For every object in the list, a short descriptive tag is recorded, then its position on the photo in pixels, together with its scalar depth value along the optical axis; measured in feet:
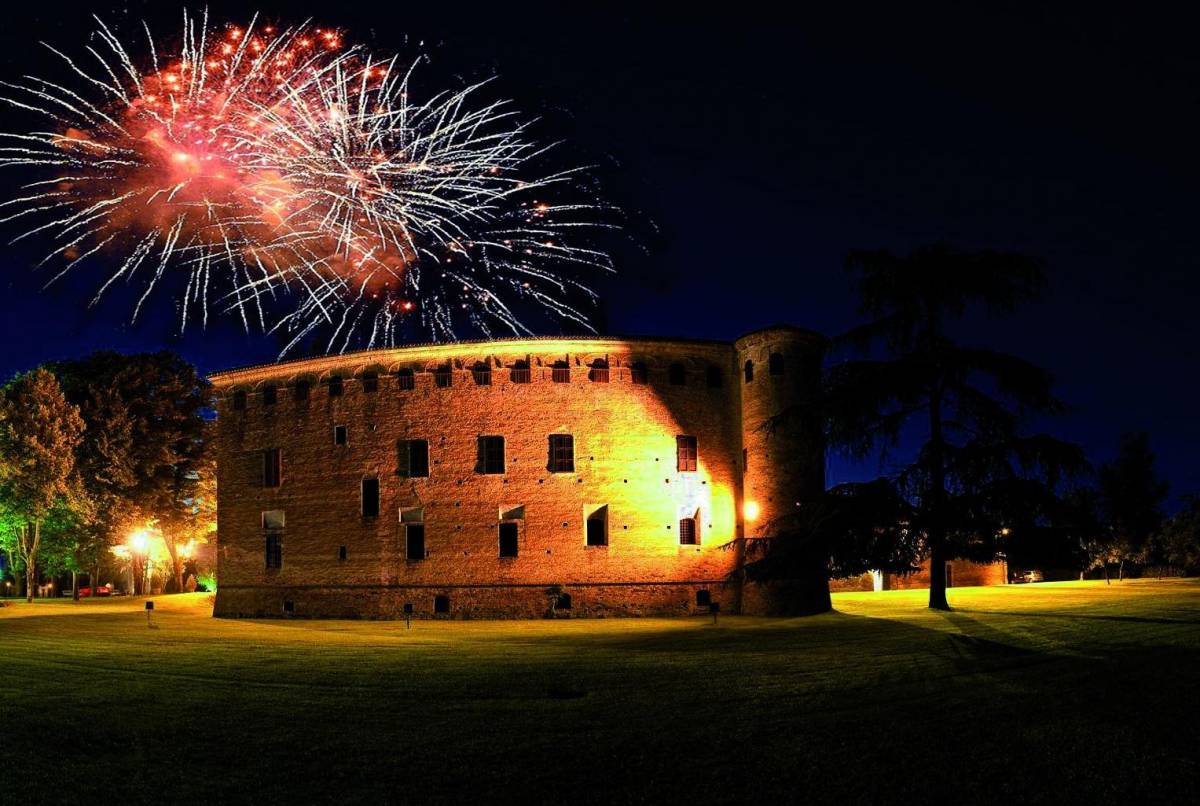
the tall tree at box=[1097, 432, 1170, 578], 207.10
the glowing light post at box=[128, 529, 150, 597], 150.30
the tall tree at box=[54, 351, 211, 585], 138.72
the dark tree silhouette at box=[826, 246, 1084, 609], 78.38
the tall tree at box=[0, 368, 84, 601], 129.80
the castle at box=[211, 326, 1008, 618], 100.22
